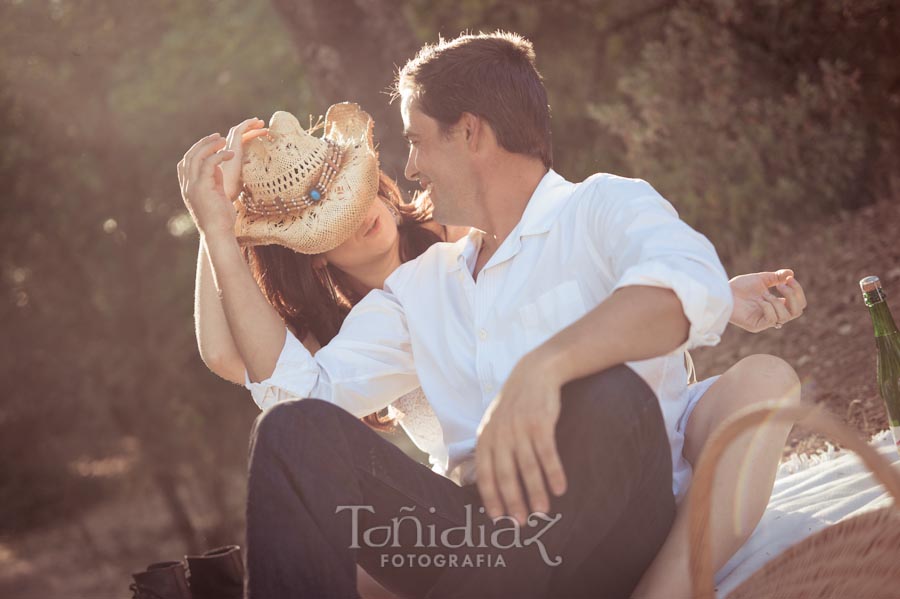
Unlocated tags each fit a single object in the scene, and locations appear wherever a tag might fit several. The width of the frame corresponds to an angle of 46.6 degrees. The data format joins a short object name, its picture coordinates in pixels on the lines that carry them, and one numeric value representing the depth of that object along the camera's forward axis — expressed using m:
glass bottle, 2.97
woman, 2.43
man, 2.05
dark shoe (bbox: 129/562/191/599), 3.14
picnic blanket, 2.62
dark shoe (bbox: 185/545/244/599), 3.33
